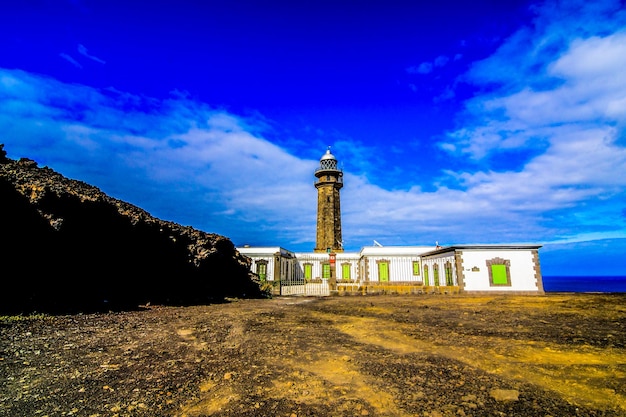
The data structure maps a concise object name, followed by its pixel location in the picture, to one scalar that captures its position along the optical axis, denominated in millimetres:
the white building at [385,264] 20656
